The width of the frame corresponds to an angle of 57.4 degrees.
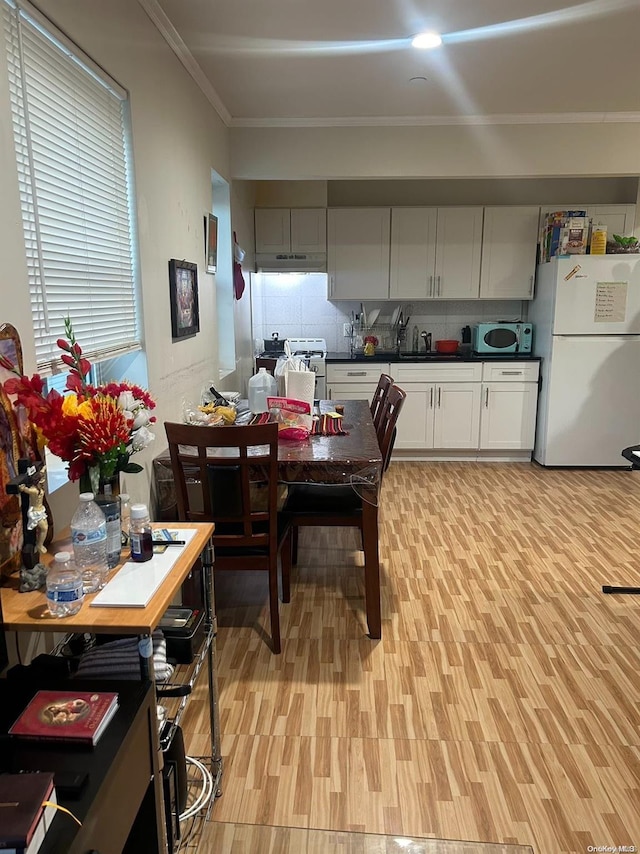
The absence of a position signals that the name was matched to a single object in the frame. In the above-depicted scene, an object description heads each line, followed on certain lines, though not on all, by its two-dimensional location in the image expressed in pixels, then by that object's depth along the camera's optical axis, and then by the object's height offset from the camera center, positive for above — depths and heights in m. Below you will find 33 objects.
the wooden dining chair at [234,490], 2.06 -0.66
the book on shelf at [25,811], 0.75 -0.66
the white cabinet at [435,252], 5.01 +0.55
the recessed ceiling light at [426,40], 2.87 +1.35
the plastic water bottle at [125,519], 1.53 -0.58
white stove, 5.00 -0.34
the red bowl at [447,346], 5.29 -0.26
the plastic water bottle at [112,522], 1.40 -0.50
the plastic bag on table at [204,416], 2.66 -0.46
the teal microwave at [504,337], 4.99 -0.17
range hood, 5.07 +0.46
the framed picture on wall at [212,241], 3.56 +0.45
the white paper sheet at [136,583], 1.23 -0.59
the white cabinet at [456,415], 5.02 -0.84
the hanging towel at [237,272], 4.27 +0.31
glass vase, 1.39 -0.40
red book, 0.98 -0.68
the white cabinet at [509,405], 4.94 -0.74
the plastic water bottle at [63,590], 1.17 -0.54
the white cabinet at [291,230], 5.07 +0.73
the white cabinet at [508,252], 4.96 +0.55
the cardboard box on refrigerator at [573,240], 4.48 +0.58
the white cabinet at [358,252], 5.06 +0.55
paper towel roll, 2.73 -0.32
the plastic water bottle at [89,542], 1.30 -0.51
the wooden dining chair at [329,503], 2.55 -0.83
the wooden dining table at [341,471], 2.30 -0.62
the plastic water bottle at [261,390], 3.10 -0.39
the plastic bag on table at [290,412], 2.68 -0.44
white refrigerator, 4.48 -0.32
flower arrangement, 1.32 -0.25
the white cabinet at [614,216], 4.88 +0.84
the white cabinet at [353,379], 5.05 -0.54
